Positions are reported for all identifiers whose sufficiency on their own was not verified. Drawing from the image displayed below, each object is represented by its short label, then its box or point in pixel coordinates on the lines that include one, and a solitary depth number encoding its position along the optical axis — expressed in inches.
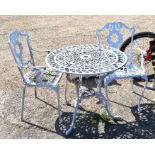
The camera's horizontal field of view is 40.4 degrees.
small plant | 111.4
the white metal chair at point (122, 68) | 112.6
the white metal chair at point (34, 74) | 107.4
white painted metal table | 102.1
